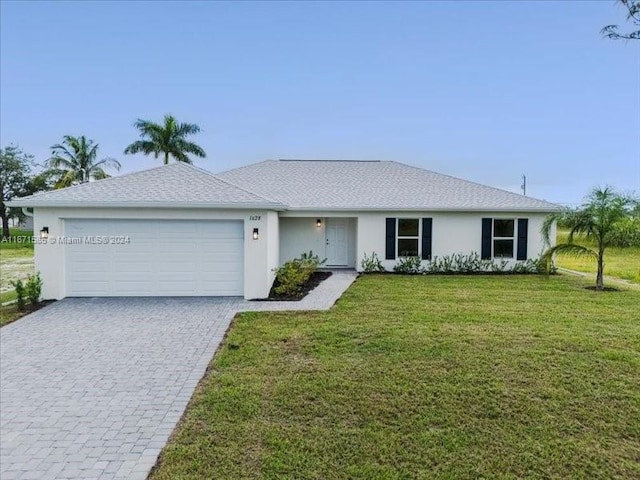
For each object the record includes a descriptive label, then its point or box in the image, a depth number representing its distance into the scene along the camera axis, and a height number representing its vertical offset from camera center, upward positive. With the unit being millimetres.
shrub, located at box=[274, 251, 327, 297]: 11852 -1532
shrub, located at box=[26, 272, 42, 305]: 10320 -1633
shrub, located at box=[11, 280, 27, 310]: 10023 -1724
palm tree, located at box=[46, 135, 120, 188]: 33219 +5670
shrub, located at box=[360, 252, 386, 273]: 16078 -1448
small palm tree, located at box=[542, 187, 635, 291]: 12672 +293
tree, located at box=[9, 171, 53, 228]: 38053 +4202
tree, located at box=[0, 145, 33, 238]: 41156 +5580
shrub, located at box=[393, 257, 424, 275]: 15953 -1507
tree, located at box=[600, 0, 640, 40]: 4250 +2206
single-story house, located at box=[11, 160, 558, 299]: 10898 -256
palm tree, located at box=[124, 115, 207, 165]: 30406 +6771
